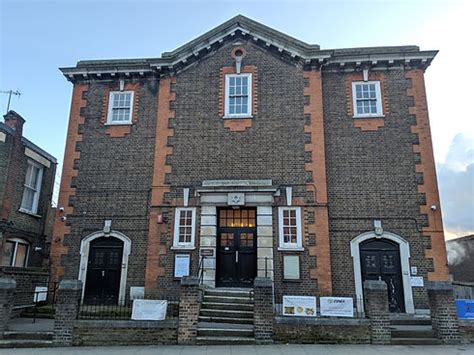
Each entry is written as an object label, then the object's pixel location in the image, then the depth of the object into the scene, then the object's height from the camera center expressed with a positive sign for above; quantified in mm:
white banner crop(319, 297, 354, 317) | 9820 -680
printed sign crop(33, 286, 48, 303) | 13180 -646
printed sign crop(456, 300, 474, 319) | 10148 -705
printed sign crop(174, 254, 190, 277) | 13297 +480
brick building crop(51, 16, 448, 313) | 13273 +4054
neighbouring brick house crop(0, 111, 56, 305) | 14914 +3216
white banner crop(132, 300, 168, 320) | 9656 -804
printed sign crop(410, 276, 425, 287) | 12859 +7
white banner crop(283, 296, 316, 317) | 9891 -696
